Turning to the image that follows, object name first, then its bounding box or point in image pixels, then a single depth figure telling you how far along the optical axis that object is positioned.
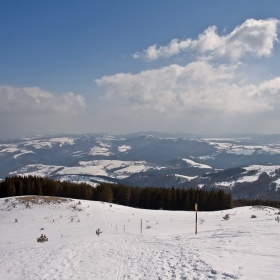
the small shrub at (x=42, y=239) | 18.44
